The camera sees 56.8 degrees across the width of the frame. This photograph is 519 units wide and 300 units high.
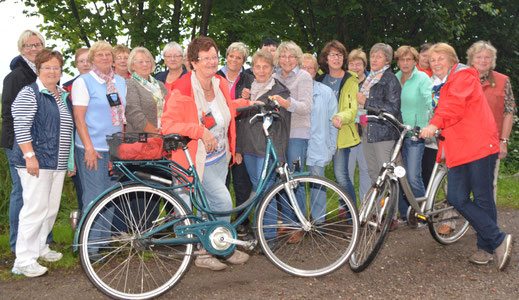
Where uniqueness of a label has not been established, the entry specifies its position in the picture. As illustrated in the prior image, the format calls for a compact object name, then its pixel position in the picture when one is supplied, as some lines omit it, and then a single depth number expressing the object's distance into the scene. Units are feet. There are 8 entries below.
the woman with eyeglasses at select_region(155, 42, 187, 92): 20.24
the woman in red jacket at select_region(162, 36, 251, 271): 13.38
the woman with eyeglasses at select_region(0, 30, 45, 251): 15.66
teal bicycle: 12.87
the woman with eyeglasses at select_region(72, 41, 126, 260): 15.46
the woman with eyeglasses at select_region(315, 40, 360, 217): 19.52
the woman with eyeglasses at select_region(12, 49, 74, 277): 14.30
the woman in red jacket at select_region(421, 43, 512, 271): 15.02
